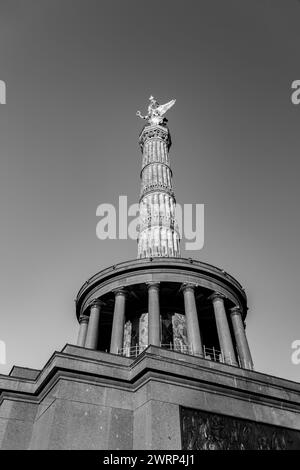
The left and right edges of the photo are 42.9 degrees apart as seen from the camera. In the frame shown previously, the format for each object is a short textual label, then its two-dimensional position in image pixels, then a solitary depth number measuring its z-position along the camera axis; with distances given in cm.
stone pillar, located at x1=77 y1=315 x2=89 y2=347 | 2561
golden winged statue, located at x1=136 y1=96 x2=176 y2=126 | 5075
